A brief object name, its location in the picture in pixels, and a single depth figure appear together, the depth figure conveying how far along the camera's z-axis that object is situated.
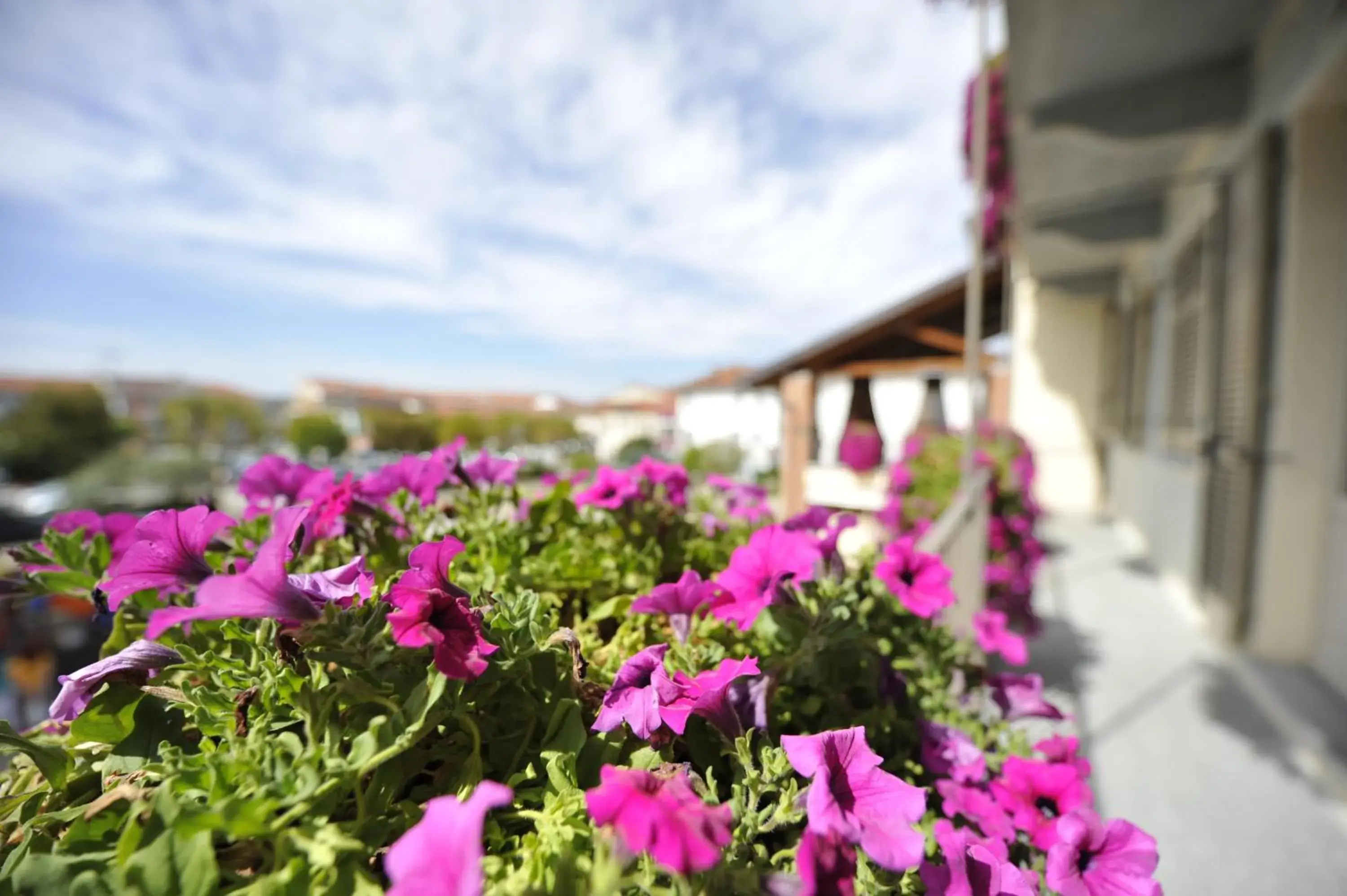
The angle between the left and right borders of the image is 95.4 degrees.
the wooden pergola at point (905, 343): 6.19
